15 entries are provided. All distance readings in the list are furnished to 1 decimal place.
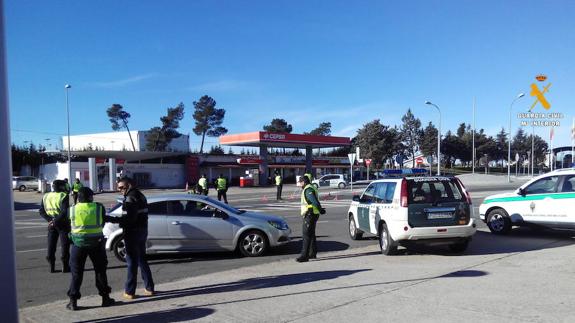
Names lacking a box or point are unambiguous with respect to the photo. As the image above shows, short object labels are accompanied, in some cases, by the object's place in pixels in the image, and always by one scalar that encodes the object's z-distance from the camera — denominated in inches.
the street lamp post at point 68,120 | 1747.0
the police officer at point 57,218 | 342.0
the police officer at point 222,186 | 991.0
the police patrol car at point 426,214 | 368.5
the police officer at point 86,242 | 247.1
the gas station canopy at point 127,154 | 2039.0
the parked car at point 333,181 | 2009.1
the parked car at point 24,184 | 2031.3
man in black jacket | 264.1
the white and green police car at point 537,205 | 445.4
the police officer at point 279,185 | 1175.3
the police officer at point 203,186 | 944.3
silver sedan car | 389.1
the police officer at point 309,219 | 371.9
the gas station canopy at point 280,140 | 2049.8
